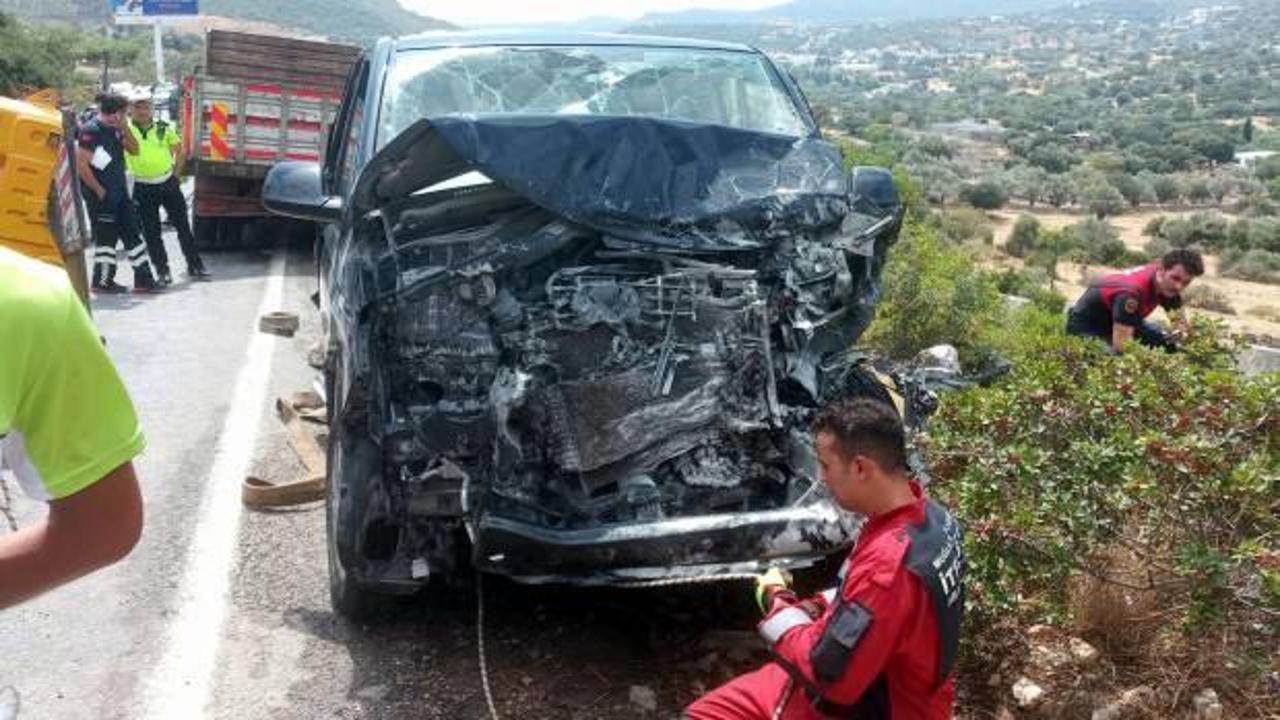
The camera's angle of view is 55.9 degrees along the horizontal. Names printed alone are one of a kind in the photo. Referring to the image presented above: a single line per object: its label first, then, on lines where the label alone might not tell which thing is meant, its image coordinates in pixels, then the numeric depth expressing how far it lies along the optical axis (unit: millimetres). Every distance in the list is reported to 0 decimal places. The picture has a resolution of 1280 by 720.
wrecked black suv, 3789
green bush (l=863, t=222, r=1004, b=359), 9148
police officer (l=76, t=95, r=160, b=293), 10484
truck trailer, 12984
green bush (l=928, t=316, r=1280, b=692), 3283
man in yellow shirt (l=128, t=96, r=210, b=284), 11328
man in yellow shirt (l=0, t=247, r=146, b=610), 1608
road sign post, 23797
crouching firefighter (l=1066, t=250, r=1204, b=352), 6414
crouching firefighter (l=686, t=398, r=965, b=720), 2498
